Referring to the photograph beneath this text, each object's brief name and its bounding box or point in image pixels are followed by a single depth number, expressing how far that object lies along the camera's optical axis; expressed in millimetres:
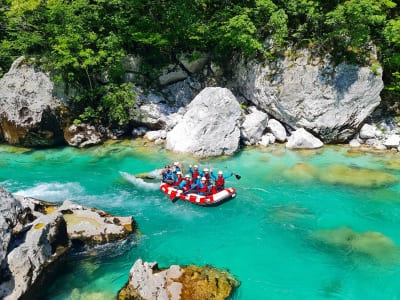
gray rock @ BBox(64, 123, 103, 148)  16844
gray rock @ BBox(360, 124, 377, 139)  15961
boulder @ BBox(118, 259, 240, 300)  5973
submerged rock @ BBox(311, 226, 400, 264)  7660
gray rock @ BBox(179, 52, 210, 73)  19045
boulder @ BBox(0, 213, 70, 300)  5516
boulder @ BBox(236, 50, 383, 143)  15500
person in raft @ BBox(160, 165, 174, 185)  11625
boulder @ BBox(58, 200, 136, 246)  7941
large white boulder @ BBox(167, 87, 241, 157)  15180
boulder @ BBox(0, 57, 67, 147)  15969
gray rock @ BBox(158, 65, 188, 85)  19609
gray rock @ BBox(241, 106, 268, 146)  16547
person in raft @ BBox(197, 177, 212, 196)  10891
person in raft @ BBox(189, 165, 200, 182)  11671
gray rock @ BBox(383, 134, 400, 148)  14913
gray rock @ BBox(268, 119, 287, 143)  16906
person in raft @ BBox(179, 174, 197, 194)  10992
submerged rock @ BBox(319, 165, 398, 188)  11625
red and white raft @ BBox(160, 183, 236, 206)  10492
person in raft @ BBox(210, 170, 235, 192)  11133
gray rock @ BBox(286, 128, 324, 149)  15844
